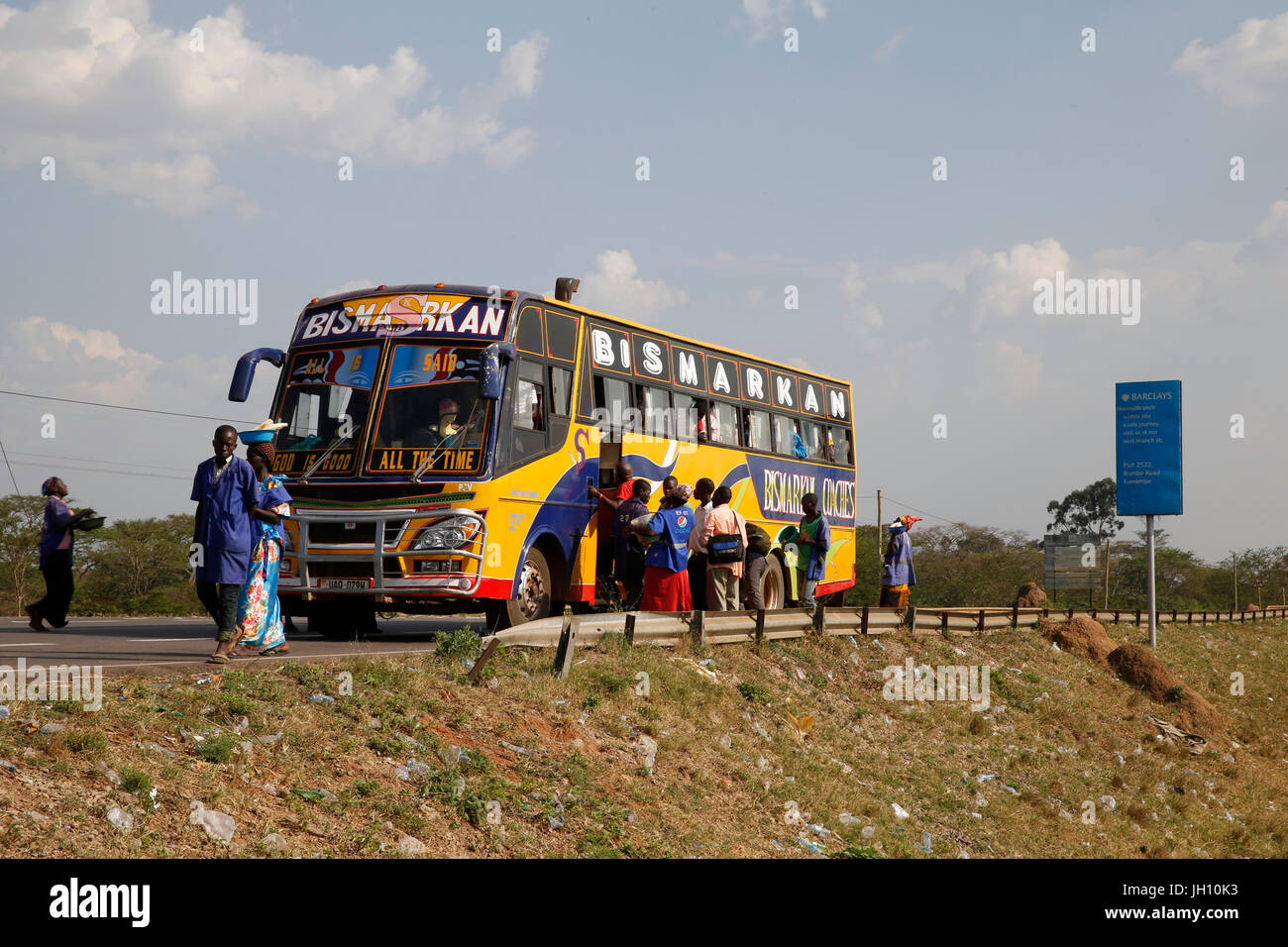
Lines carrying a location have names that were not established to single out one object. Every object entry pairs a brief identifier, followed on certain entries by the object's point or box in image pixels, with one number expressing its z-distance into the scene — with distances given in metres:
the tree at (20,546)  38.28
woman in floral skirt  9.67
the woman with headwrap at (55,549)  13.73
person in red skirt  12.74
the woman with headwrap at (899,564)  18.19
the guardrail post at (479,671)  9.38
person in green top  16.42
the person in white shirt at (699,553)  14.01
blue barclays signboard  26.58
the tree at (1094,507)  84.59
